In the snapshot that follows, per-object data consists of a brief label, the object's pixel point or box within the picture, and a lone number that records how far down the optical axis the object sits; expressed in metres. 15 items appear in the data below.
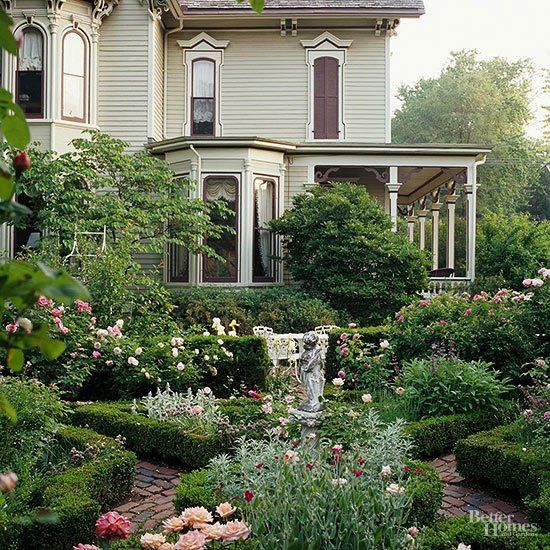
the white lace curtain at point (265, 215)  17.69
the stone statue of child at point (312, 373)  5.64
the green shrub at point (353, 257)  16.09
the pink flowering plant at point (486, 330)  9.50
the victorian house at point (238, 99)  16.86
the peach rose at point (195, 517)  3.15
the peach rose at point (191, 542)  2.82
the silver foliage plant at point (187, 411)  7.46
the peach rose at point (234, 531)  3.04
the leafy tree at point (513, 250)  18.98
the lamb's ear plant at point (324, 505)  3.68
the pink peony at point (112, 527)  2.75
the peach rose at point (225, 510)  3.35
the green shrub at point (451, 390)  8.13
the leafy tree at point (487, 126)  42.34
